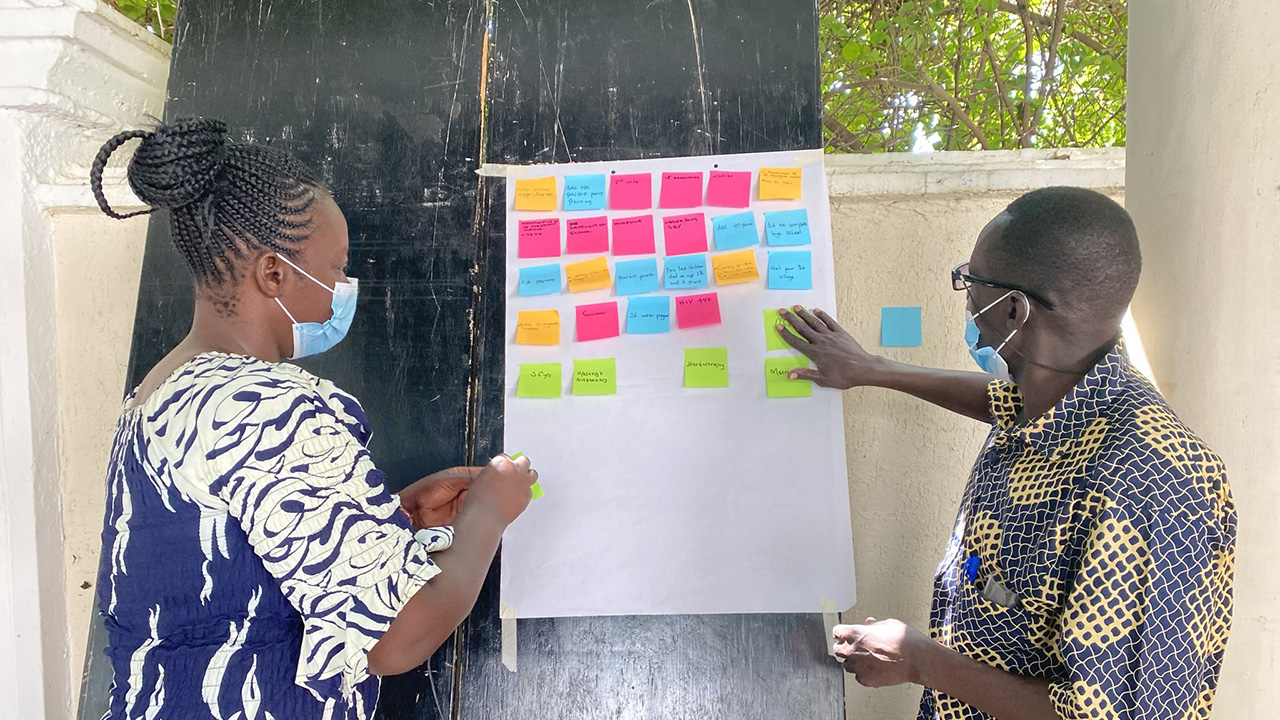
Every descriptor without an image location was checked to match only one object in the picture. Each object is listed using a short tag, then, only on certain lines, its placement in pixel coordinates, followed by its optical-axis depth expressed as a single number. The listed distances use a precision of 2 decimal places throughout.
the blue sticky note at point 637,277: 1.97
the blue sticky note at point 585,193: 2.03
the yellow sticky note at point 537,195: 2.04
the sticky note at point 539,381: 1.96
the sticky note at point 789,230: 1.95
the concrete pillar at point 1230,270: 1.60
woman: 1.19
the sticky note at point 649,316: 1.96
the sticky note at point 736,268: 1.95
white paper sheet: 1.87
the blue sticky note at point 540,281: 2.00
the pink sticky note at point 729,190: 1.98
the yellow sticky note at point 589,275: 1.99
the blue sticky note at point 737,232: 1.96
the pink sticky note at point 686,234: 1.98
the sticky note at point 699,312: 1.95
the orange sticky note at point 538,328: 1.98
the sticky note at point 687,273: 1.96
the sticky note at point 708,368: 1.93
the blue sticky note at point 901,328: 2.24
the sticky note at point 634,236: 1.99
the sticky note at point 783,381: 1.91
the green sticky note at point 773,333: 1.93
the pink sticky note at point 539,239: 2.02
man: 1.17
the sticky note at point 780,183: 1.97
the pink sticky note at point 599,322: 1.97
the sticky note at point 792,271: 1.94
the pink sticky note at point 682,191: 2.00
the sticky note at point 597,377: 1.95
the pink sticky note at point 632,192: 2.01
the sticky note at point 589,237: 2.00
